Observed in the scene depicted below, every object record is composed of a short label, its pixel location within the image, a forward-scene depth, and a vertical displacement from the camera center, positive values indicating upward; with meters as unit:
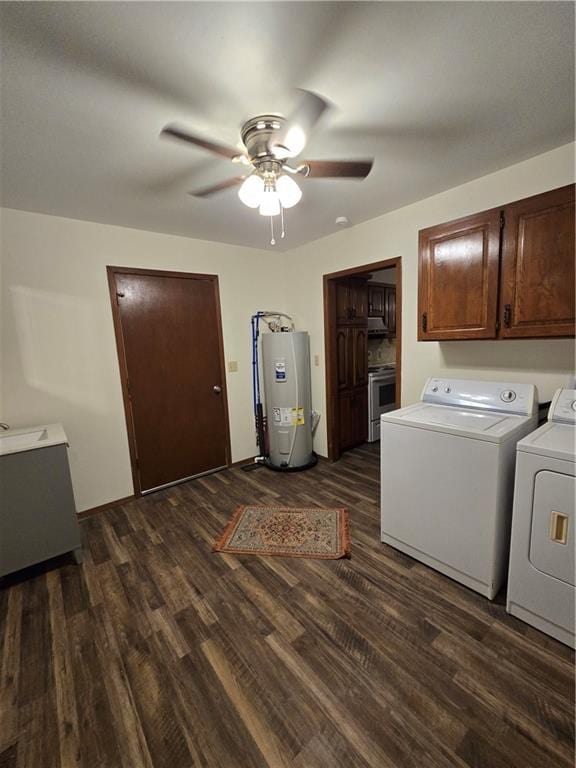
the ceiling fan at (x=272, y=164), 1.33 +0.82
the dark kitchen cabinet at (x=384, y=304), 4.20 +0.48
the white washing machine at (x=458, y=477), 1.65 -0.79
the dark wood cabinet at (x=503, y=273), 1.64 +0.36
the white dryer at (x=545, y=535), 1.40 -0.94
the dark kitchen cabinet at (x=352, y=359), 3.55 -0.21
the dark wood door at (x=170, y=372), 2.86 -0.23
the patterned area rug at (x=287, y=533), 2.18 -1.40
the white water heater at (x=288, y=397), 3.30 -0.57
